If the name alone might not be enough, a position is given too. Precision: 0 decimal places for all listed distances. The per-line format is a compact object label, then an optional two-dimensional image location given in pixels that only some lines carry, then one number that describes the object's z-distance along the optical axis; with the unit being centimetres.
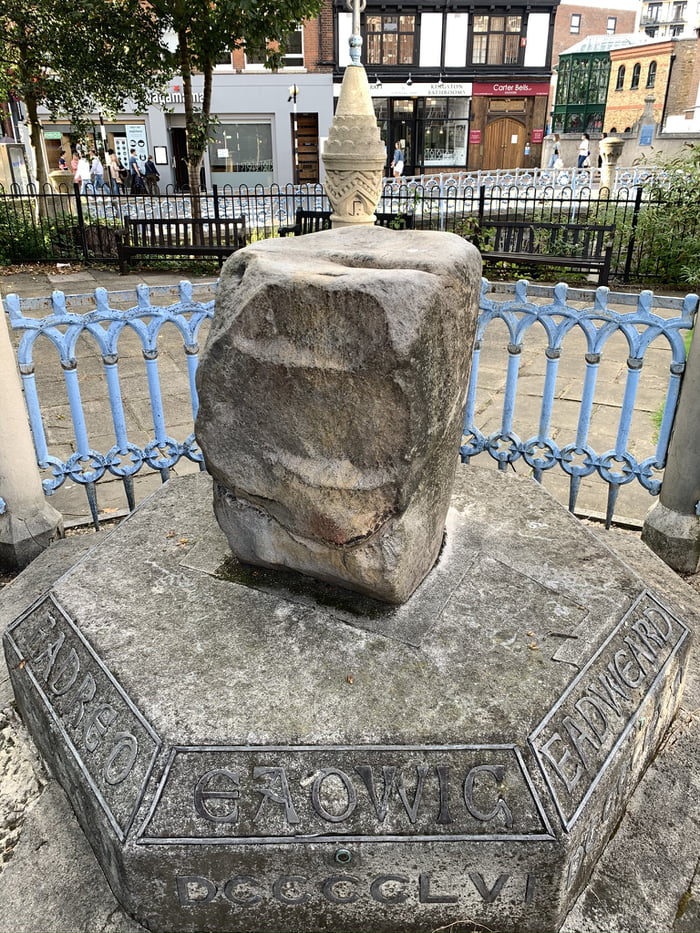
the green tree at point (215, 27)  1061
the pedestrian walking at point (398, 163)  2314
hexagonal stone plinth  174
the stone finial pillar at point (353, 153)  814
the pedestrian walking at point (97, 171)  1943
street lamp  2548
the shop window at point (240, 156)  2623
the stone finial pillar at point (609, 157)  1664
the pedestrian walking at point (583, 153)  2406
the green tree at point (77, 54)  1180
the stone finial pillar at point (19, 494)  326
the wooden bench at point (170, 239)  1088
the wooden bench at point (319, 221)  1166
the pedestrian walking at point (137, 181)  2275
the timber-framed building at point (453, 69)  2731
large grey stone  193
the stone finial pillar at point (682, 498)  330
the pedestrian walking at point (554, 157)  2432
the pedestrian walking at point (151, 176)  2394
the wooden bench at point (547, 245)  945
